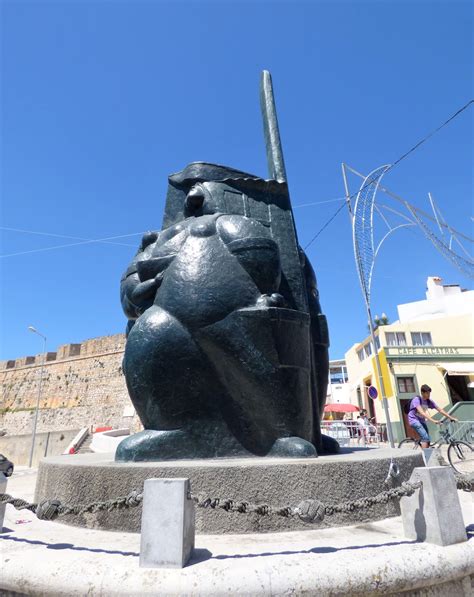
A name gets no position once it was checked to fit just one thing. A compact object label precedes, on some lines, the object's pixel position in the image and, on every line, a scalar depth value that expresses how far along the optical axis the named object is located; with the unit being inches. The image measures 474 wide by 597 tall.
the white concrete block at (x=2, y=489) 103.4
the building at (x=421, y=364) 823.7
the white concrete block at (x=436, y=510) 88.5
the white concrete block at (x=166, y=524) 78.8
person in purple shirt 277.3
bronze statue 147.2
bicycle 311.4
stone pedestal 110.1
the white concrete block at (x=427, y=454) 157.4
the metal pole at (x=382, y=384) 470.9
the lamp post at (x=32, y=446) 844.1
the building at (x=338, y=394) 1413.6
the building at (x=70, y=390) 1362.0
